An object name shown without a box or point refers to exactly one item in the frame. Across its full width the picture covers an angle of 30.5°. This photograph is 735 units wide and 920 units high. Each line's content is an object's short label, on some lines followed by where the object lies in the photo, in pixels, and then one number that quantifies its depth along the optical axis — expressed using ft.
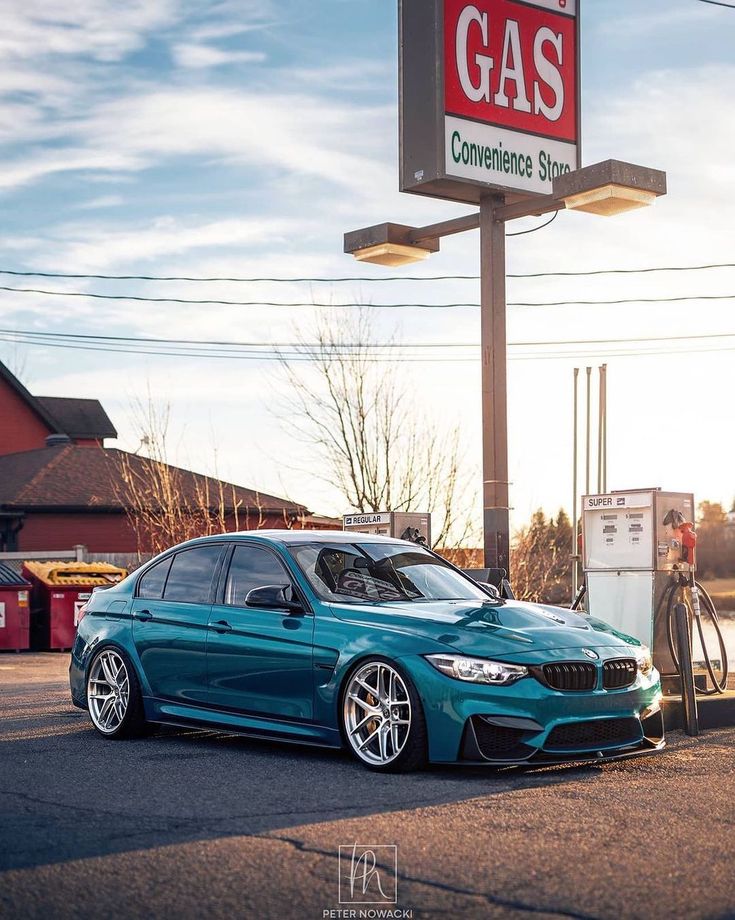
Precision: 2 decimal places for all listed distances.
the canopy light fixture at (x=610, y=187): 39.11
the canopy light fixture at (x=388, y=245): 45.55
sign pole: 43.04
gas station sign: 43.80
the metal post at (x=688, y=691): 33.32
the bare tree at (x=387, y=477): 99.86
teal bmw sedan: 25.82
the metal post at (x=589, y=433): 67.87
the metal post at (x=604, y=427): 59.41
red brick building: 115.34
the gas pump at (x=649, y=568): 37.68
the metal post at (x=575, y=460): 60.51
